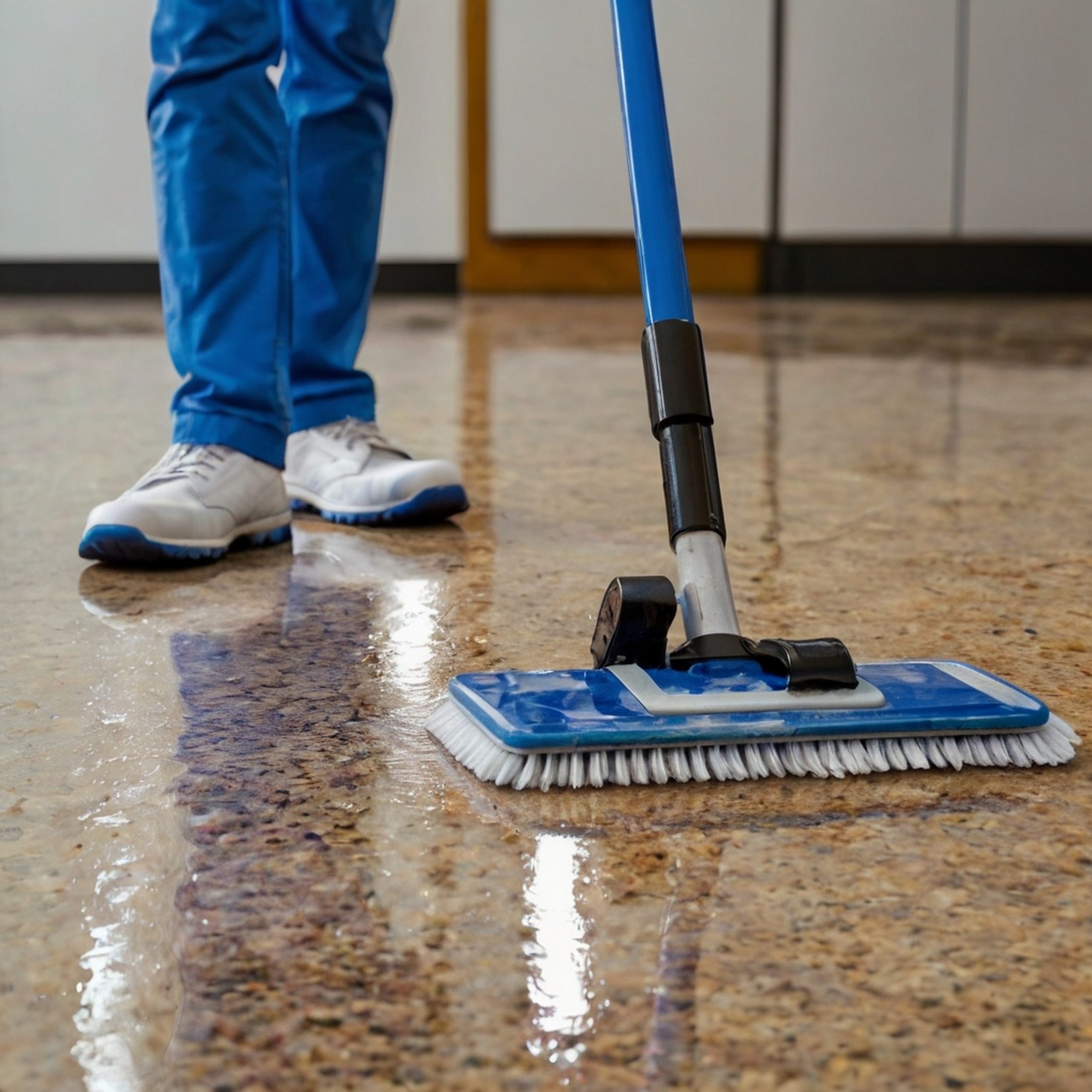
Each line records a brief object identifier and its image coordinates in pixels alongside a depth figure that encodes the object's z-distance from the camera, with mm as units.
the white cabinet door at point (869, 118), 4012
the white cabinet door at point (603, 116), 4039
